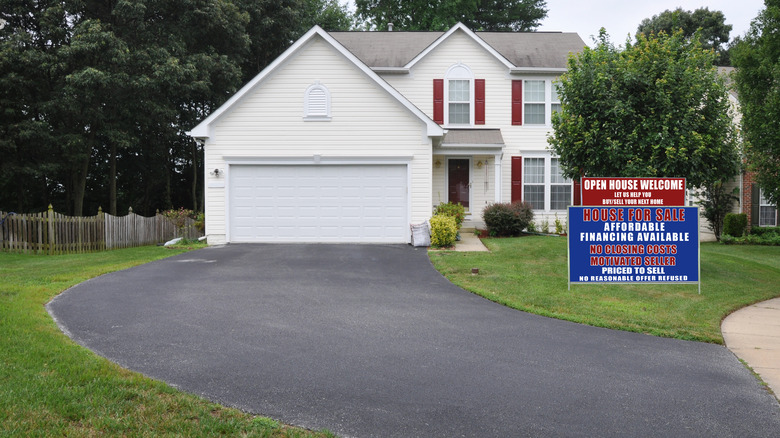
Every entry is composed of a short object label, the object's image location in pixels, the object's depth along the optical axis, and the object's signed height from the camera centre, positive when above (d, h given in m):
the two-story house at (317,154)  17.28 +1.52
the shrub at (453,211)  18.66 -0.16
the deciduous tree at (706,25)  42.12 +12.89
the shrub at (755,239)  20.03 -1.19
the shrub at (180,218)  21.09 -0.38
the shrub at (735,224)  21.00 -0.69
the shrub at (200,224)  19.45 -0.55
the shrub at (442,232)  16.02 -0.70
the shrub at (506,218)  18.97 -0.40
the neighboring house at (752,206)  21.88 -0.06
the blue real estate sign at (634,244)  10.12 -0.67
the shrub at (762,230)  21.25 -0.93
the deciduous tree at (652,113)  11.95 +1.89
